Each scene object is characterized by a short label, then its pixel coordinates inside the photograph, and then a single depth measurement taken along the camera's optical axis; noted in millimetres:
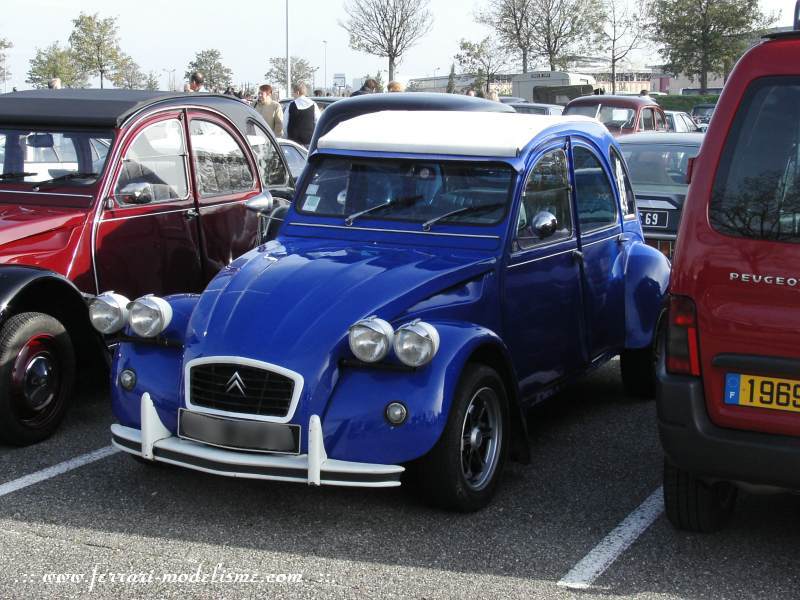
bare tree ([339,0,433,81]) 53969
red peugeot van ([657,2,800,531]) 3918
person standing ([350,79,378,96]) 16422
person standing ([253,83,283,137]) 15750
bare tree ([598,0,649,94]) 58969
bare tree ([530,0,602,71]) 58438
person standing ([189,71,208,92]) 15070
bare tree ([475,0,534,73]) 58906
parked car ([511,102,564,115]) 23750
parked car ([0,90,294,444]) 5934
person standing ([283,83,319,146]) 15703
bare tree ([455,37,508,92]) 65062
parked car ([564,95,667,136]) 19609
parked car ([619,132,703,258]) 9258
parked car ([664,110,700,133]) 23072
